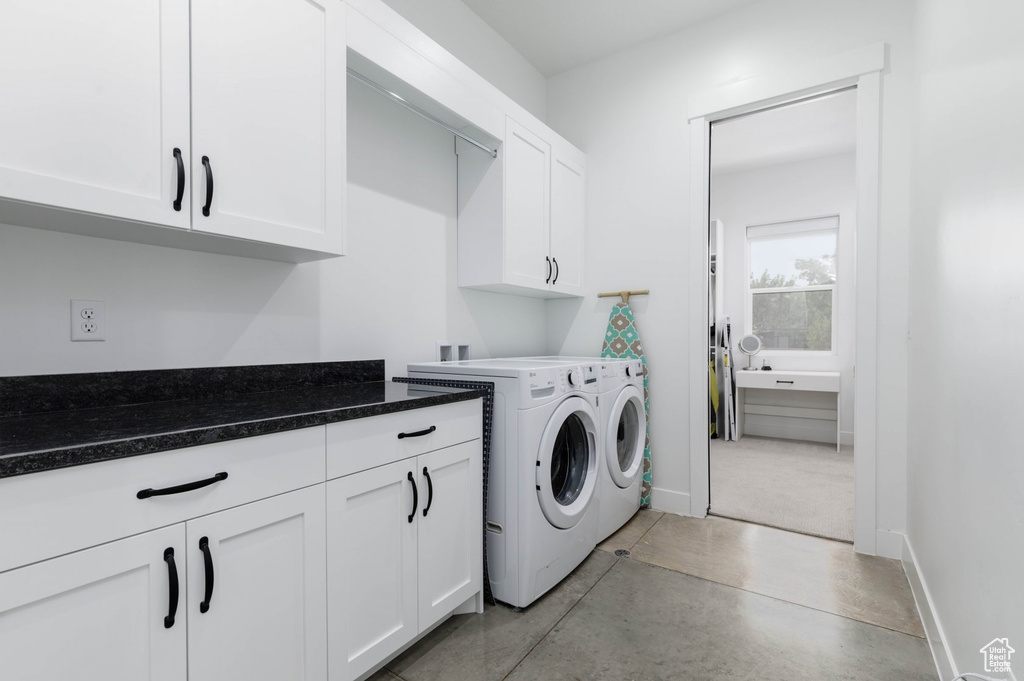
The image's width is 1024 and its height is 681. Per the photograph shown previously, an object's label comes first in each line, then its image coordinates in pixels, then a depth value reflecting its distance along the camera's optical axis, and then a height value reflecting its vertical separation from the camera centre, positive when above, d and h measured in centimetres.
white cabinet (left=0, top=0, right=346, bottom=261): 101 +54
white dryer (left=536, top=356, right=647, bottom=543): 239 -57
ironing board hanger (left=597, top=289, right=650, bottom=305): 296 +27
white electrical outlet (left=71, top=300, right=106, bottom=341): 131 +4
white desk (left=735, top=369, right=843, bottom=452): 438 -43
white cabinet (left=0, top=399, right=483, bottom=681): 83 -49
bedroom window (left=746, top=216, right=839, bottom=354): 478 +52
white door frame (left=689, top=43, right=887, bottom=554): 231 +64
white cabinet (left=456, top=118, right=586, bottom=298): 245 +66
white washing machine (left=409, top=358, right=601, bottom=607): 184 -57
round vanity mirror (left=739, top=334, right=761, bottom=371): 496 -9
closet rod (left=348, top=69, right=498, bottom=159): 182 +97
